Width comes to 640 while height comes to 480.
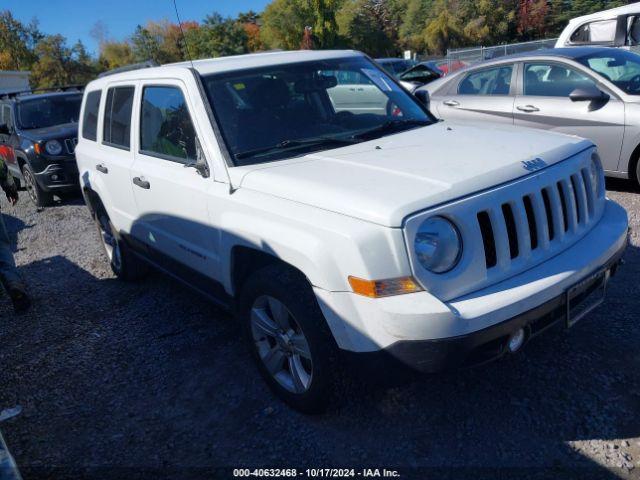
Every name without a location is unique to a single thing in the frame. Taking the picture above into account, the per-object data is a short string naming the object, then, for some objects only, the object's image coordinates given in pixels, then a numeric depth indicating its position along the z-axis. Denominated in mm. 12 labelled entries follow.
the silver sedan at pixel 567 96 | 5879
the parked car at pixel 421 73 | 13045
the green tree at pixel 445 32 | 50219
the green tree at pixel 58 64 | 57781
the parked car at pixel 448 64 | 21286
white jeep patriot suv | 2342
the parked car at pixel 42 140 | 8727
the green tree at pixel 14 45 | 58062
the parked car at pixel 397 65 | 18031
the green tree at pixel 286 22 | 52419
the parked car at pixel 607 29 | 8945
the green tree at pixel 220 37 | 54469
